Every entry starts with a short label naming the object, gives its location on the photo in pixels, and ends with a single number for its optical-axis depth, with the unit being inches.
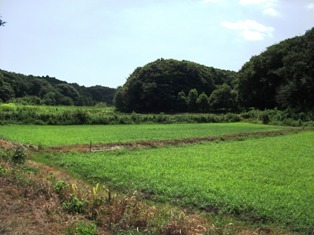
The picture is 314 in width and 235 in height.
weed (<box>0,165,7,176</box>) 462.8
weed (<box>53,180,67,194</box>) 397.4
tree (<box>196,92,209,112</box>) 3344.0
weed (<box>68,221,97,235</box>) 285.9
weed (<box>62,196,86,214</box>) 351.3
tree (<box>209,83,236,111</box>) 3250.5
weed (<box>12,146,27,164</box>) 621.8
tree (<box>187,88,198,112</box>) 3427.7
